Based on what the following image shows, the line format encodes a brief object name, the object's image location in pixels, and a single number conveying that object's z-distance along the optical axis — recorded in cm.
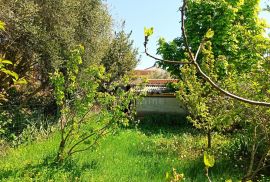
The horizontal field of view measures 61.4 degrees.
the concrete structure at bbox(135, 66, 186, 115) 1266
